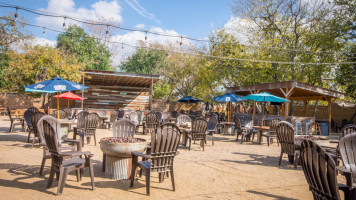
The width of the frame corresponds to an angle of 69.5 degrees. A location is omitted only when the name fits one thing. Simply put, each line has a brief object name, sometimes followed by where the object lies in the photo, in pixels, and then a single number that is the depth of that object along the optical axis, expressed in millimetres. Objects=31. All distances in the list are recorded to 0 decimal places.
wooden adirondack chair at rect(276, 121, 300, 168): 5973
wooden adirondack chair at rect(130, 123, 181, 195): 3852
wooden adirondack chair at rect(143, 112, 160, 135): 10408
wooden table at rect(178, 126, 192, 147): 8094
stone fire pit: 4234
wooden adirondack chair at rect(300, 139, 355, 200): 2207
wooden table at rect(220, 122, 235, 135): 13367
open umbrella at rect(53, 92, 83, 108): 13442
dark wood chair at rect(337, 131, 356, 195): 3887
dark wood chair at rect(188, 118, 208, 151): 7766
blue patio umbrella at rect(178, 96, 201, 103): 19531
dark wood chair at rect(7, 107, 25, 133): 9828
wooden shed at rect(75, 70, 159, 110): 20141
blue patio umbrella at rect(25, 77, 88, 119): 7132
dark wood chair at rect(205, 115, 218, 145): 9145
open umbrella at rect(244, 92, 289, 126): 10220
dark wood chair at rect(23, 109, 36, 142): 7934
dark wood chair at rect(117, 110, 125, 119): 12577
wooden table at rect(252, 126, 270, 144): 9359
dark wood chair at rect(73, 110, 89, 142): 7682
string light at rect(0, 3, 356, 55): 8552
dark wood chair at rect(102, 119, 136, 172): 5344
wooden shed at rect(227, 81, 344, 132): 12094
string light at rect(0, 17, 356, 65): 17069
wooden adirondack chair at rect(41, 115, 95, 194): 3633
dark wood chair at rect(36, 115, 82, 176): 4383
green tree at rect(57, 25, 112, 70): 24141
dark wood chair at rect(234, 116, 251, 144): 10280
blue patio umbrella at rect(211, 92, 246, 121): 13359
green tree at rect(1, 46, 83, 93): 16422
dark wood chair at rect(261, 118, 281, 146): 9050
